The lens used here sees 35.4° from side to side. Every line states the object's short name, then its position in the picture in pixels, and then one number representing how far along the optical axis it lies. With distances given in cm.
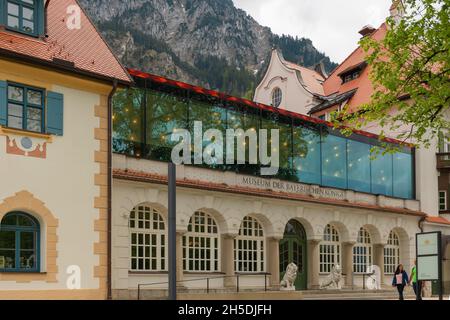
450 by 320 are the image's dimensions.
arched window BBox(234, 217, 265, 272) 2912
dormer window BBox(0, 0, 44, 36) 1930
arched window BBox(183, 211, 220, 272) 2703
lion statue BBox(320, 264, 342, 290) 3262
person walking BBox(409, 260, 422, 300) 2888
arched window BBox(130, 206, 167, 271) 2498
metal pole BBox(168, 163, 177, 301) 909
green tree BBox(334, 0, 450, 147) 2008
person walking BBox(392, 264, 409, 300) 2900
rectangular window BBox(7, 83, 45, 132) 1856
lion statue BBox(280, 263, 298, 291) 2997
